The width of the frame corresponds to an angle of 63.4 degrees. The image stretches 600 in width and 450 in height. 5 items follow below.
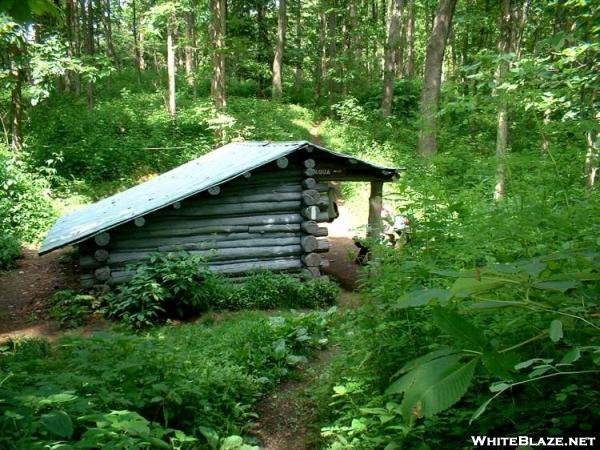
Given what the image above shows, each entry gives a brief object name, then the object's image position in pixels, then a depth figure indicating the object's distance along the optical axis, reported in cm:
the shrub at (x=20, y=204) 1435
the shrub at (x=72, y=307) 911
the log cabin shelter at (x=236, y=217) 1009
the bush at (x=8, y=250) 1234
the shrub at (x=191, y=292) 925
